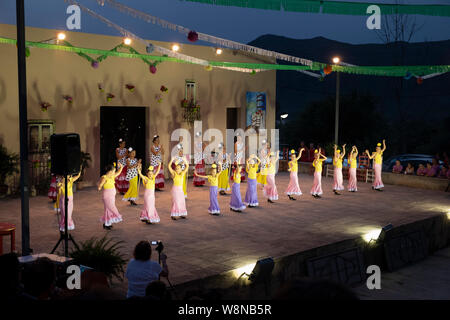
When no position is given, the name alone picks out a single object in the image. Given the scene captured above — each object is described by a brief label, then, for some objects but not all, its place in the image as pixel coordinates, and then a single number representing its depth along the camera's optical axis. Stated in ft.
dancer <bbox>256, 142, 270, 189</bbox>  48.60
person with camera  18.12
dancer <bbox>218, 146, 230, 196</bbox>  51.65
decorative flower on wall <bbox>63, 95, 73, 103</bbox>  50.14
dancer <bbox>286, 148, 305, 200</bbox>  49.26
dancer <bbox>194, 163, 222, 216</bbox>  40.91
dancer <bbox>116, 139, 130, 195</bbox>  49.01
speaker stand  23.40
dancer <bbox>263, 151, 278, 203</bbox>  47.14
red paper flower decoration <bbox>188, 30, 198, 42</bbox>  34.63
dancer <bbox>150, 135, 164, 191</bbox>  49.93
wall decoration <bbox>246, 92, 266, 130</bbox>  69.15
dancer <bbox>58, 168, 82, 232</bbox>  33.09
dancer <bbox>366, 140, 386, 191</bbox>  55.42
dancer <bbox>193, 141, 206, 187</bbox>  55.83
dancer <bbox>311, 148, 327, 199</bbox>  50.16
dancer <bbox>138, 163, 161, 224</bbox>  37.22
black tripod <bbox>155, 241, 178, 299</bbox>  19.51
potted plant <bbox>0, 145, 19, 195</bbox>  44.86
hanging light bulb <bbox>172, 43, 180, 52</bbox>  56.34
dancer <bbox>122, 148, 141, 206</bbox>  44.83
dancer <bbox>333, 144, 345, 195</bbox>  53.26
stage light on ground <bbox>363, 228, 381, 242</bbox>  35.04
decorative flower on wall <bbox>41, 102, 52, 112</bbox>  48.02
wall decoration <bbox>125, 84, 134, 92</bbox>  54.92
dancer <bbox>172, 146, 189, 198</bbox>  48.73
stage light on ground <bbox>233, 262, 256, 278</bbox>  26.20
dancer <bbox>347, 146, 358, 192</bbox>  54.44
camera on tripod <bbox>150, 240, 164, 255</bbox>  19.51
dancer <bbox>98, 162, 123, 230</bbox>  35.29
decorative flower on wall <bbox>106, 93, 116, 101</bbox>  53.57
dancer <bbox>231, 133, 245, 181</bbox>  51.48
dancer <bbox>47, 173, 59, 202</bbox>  43.83
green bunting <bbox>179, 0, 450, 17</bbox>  24.72
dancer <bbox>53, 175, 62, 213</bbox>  35.66
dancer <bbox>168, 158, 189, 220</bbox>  38.70
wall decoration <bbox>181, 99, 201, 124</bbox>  61.11
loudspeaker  25.39
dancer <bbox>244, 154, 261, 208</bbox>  44.83
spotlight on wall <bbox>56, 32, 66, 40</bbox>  47.68
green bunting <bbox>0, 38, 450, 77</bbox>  42.77
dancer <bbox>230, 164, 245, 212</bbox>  43.14
